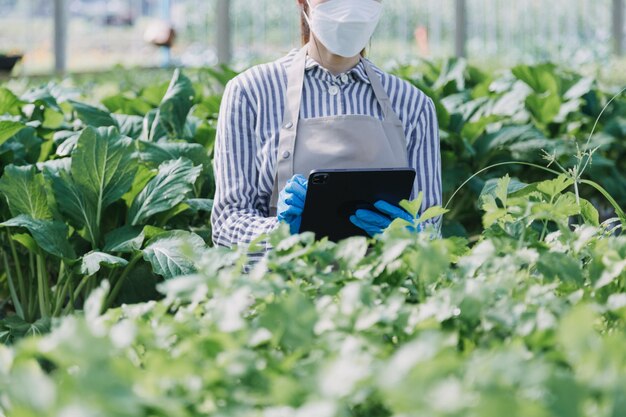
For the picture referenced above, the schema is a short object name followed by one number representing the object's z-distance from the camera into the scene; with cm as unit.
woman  405
